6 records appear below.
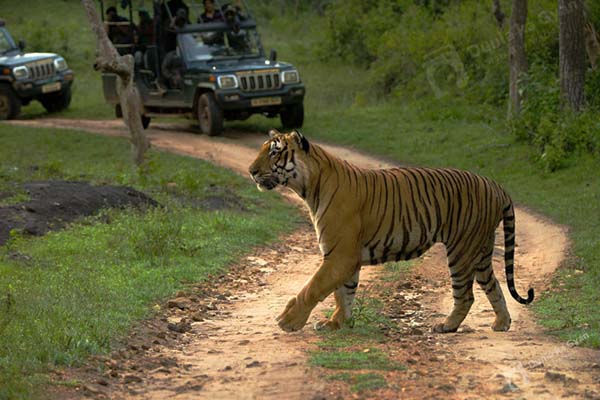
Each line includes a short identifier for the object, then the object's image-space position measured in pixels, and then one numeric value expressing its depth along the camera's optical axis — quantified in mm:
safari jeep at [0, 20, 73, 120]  48937
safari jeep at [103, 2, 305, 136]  42844
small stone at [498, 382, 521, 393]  12172
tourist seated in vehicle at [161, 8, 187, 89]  44166
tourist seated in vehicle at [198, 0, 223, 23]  44781
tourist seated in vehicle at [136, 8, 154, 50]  45287
